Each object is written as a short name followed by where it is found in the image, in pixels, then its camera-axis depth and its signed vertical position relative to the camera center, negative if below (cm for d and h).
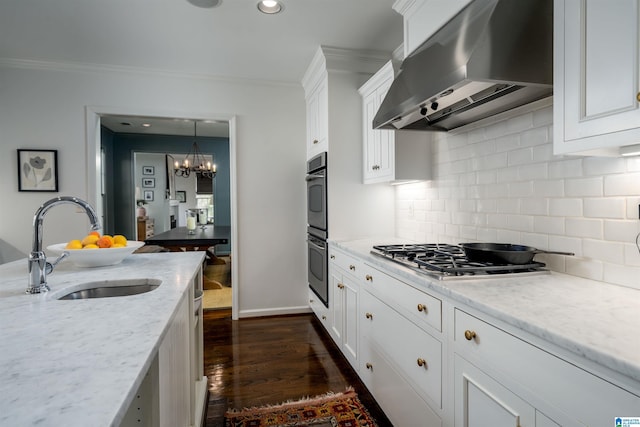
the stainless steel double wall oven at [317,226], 308 -18
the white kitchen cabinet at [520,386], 76 -46
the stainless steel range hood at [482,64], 133 +58
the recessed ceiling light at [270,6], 232 +134
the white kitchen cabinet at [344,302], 232 -69
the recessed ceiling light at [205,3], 229 +134
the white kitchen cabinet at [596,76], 98 +39
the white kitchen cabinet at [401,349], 138 -66
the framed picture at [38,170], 328 +36
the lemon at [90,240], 167 -15
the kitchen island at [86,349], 53 -29
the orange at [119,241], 174 -16
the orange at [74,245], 162 -17
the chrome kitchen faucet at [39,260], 119 -17
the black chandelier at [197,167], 626 +73
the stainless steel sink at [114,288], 138 -32
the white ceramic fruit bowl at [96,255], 158 -21
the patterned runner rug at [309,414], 189 -115
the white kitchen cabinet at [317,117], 315 +86
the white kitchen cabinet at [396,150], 251 +41
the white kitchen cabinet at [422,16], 177 +104
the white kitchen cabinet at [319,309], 306 -96
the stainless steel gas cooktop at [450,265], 138 -25
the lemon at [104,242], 166 -16
